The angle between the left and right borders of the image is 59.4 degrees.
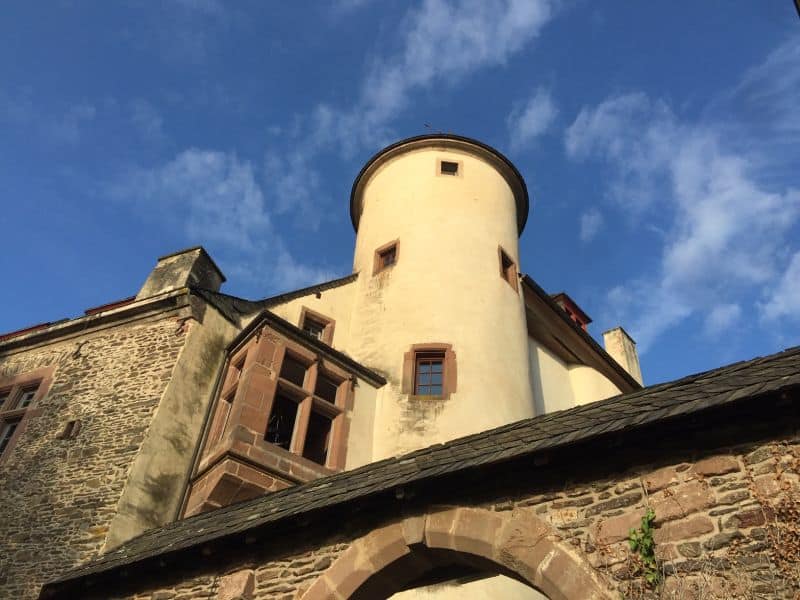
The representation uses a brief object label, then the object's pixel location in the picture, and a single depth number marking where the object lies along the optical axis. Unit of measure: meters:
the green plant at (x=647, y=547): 4.63
